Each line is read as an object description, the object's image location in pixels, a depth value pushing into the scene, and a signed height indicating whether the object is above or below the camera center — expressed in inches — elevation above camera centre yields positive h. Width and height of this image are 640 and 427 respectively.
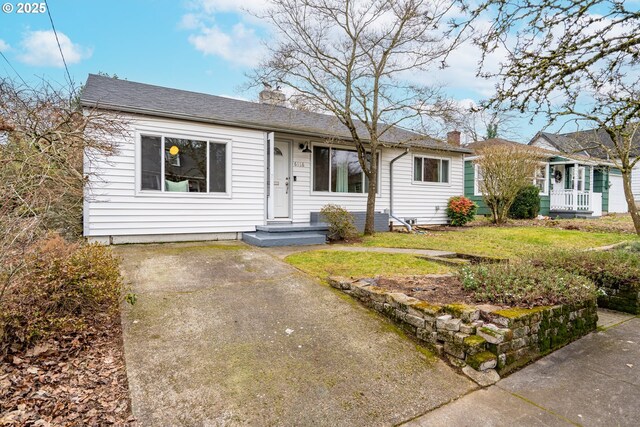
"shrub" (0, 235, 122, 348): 115.3 -31.1
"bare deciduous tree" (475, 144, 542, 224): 511.8 +56.5
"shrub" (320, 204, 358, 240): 351.9 -12.4
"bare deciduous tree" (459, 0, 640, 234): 159.5 +76.6
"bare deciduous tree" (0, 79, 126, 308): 121.6 +26.5
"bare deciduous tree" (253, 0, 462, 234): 346.9 +156.3
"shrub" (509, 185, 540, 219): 591.2 +12.9
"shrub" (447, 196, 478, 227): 498.0 +1.8
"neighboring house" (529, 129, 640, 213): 779.8 +73.2
